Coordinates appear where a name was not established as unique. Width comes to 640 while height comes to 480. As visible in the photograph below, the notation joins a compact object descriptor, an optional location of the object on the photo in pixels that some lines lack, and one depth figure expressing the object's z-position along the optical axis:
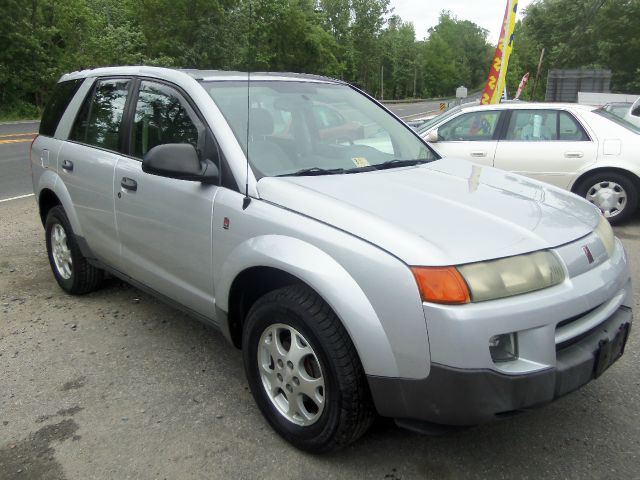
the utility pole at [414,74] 97.24
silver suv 2.11
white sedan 6.73
